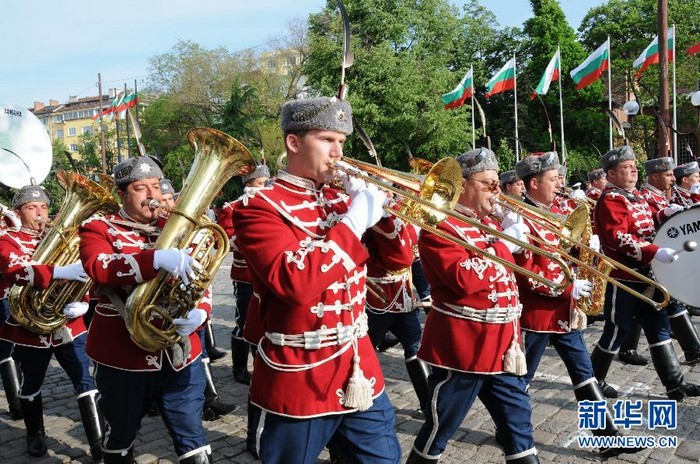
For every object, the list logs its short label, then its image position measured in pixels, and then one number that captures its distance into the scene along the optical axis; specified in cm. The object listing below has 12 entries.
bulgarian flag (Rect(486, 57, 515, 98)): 2325
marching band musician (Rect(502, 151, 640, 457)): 449
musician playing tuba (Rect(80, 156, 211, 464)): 357
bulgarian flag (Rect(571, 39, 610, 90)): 1934
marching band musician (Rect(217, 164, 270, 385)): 672
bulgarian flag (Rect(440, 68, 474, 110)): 2302
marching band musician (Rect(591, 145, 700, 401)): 552
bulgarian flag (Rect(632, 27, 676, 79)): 1843
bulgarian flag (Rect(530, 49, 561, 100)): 2088
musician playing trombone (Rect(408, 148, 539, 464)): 366
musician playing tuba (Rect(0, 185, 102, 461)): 480
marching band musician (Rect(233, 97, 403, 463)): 264
